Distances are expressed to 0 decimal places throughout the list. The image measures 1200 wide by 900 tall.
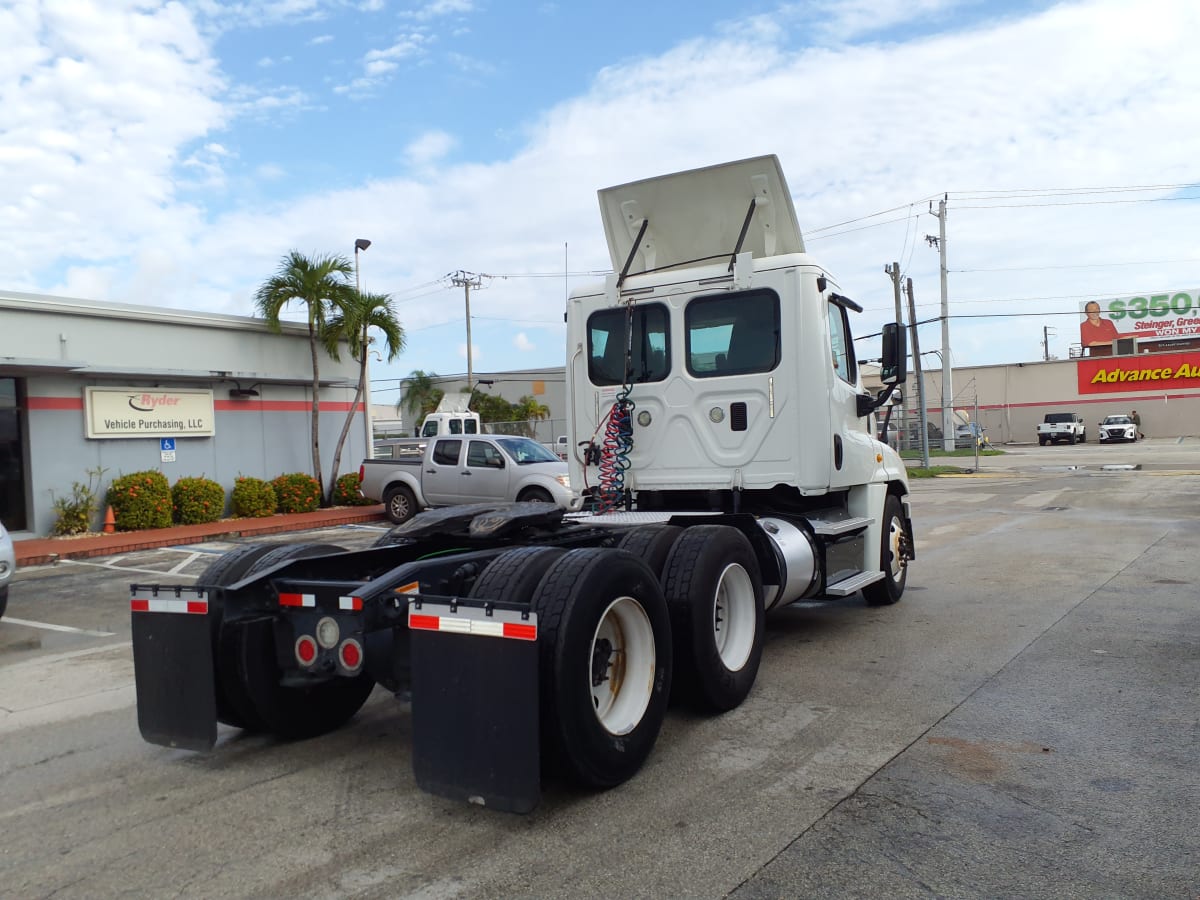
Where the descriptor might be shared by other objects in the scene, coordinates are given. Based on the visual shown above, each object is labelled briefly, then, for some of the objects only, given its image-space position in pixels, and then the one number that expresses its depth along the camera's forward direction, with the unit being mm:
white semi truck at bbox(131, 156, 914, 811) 3766
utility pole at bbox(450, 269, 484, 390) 51312
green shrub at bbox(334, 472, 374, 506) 20844
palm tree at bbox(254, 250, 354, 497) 19844
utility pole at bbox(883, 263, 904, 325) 37031
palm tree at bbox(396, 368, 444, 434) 57403
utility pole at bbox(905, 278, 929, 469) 31609
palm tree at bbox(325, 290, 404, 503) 20500
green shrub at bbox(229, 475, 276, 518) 18562
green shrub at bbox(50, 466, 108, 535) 16016
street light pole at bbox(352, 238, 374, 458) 21359
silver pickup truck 17312
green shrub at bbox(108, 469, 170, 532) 16500
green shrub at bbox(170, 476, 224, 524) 17391
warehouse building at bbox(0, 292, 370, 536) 15984
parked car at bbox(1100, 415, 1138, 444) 50469
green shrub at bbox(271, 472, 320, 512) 19344
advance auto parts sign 60094
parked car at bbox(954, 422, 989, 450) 51000
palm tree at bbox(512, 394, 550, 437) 54281
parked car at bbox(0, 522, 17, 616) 8469
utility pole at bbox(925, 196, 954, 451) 42000
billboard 63906
